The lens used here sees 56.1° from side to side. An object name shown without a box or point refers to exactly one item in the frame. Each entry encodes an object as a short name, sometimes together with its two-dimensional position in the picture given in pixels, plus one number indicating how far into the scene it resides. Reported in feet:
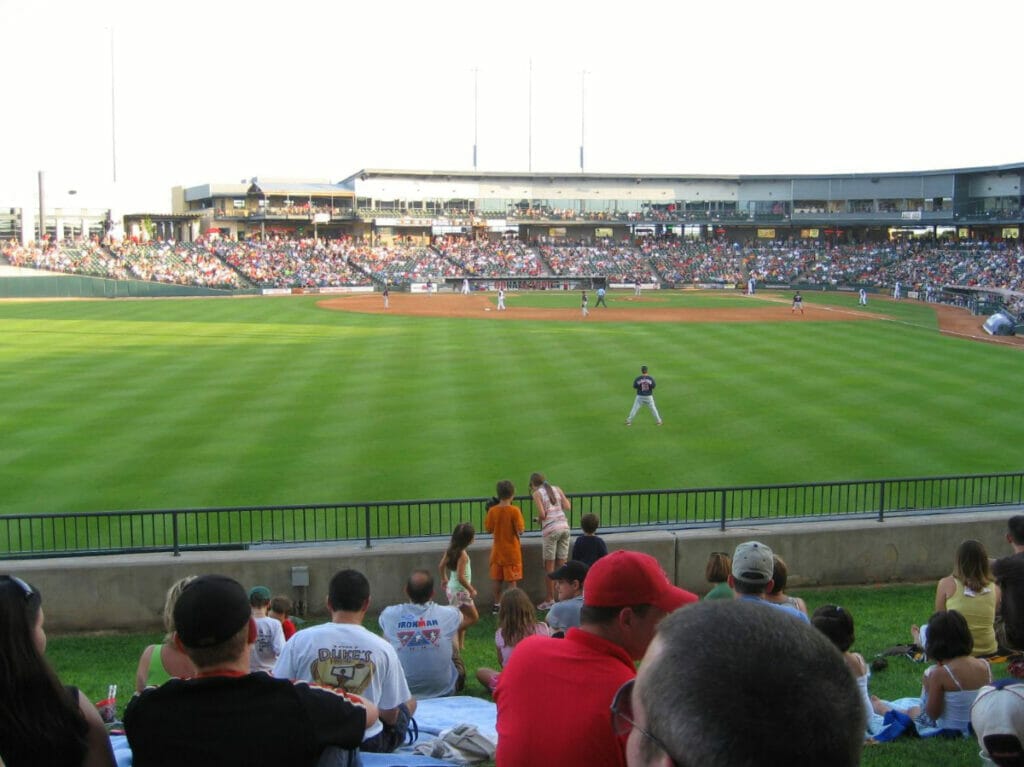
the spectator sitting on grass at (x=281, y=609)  30.12
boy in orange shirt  39.93
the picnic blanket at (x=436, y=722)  18.21
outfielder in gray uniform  76.84
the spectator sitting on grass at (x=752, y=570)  22.79
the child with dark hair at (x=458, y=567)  36.96
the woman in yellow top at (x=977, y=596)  29.17
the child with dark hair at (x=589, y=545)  37.41
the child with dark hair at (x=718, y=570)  30.42
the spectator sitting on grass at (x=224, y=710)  12.26
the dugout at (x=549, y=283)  298.23
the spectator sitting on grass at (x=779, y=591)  25.09
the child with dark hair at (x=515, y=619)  26.25
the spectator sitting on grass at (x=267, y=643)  25.97
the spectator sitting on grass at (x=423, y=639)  27.81
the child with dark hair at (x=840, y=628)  22.11
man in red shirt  12.19
